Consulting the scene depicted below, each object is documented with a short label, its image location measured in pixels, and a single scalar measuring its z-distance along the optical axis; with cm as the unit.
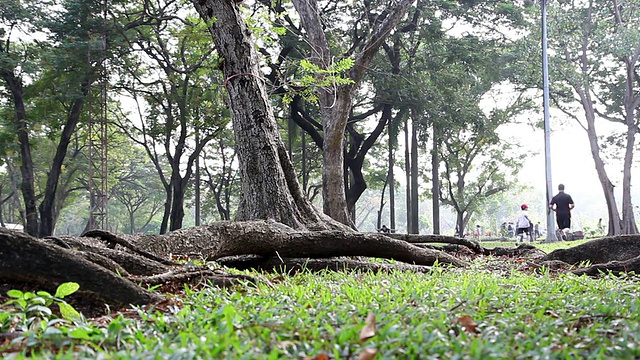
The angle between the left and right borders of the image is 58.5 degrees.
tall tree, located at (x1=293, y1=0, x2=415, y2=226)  1145
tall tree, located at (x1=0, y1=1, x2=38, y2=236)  1938
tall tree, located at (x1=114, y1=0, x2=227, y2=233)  2184
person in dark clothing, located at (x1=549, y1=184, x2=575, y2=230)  1570
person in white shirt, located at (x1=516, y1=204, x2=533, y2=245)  1797
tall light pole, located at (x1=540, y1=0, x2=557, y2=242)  1759
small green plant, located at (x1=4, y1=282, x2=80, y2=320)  260
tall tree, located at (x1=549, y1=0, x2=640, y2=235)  2159
